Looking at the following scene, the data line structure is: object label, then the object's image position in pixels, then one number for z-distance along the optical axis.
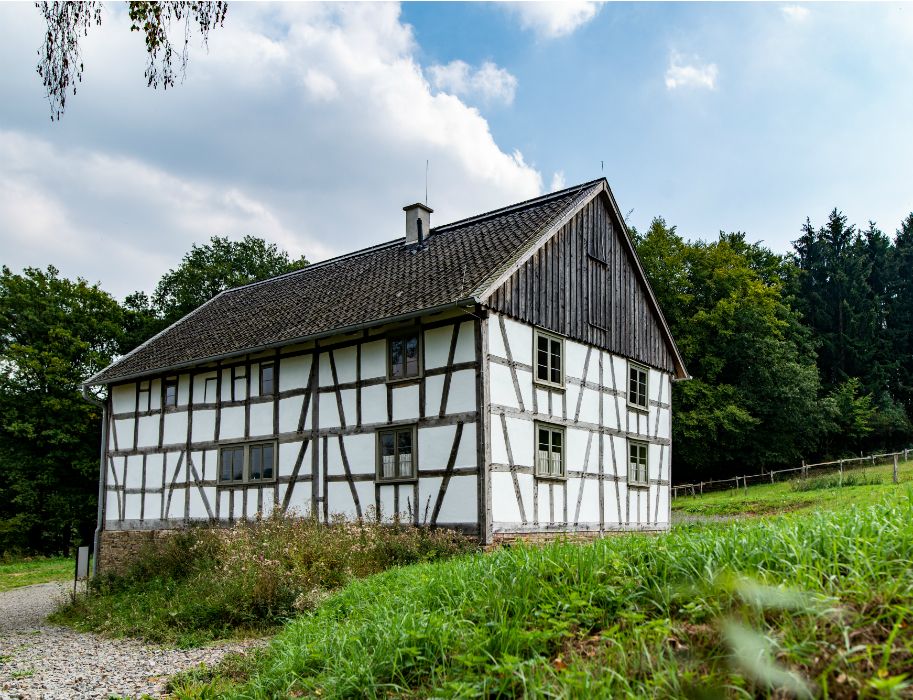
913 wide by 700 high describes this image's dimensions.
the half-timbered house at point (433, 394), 15.91
